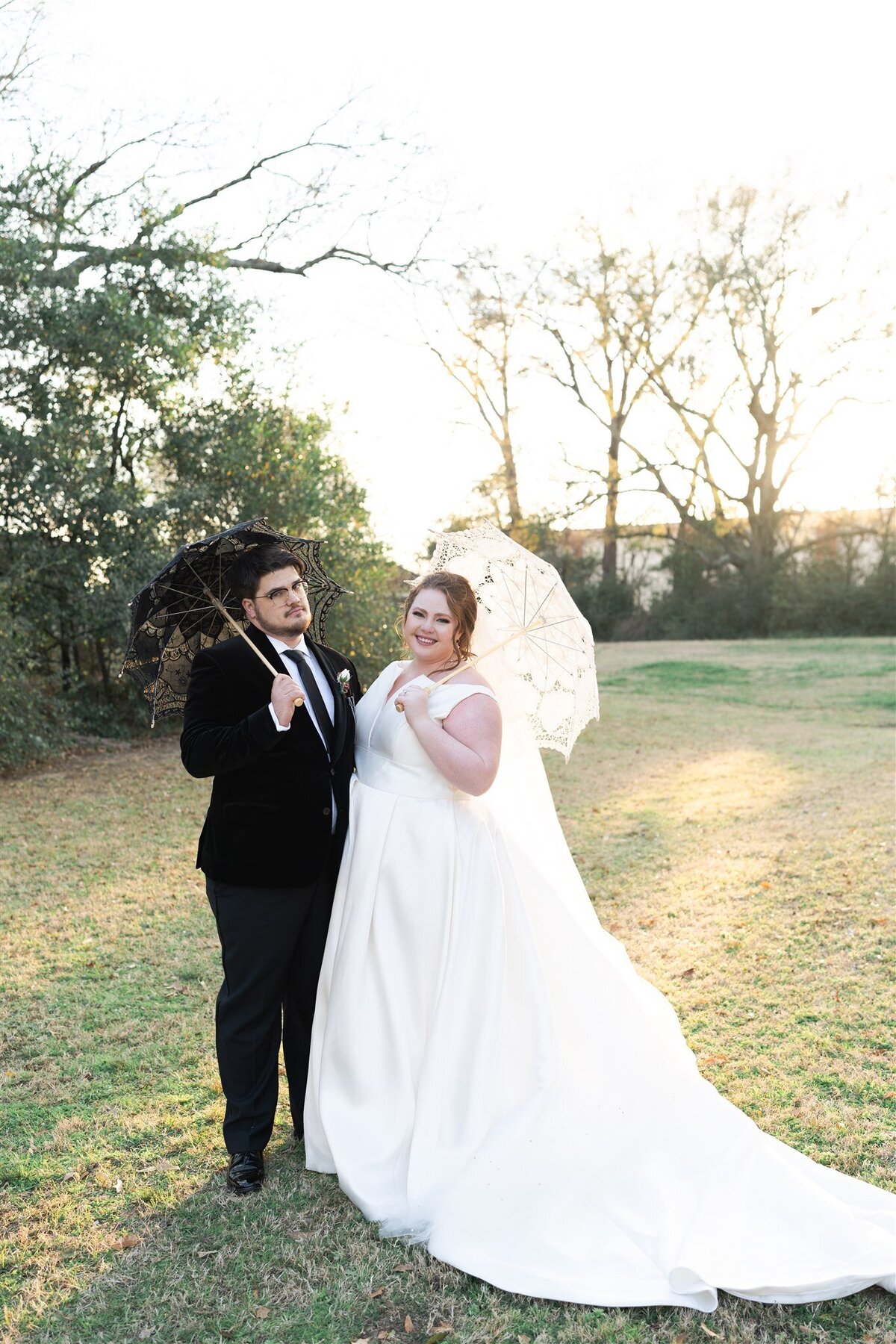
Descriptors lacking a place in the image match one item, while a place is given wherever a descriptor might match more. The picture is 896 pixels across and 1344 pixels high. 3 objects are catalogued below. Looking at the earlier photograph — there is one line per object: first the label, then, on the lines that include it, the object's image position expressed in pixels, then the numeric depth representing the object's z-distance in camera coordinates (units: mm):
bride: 2918
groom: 3299
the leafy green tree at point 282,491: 12469
